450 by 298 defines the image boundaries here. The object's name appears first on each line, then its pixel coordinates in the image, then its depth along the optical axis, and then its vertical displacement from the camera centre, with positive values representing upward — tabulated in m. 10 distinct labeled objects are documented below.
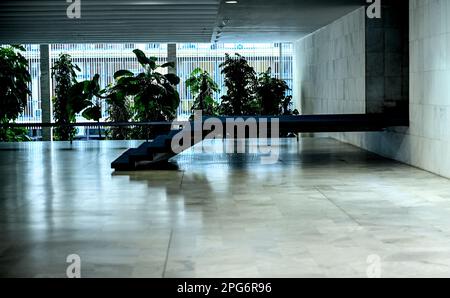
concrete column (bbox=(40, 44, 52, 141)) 27.51 +0.39
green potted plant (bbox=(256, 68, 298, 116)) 27.62 +0.33
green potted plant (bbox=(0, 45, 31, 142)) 25.34 +0.76
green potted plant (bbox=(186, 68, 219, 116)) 27.48 +0.57
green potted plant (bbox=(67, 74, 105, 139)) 23.98 +0.19
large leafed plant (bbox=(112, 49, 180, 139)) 23.59 +0.54
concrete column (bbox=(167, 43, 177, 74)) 28.28 +1.88
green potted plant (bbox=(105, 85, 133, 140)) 24.69 -0.15
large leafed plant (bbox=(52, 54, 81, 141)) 27.31 +0.66
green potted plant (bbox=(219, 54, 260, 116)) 27.77 +0.59
